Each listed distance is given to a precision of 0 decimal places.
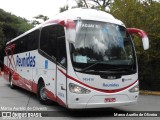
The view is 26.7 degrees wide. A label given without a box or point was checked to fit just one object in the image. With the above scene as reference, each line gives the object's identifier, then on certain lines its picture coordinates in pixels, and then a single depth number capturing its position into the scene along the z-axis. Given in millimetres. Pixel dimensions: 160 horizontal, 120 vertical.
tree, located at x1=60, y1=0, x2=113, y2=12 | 36838
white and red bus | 10047
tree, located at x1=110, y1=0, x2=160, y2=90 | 18297
